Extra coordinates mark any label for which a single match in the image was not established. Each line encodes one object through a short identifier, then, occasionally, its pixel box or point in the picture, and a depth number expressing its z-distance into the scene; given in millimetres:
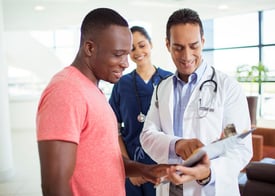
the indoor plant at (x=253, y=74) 5875
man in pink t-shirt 765
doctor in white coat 1129
